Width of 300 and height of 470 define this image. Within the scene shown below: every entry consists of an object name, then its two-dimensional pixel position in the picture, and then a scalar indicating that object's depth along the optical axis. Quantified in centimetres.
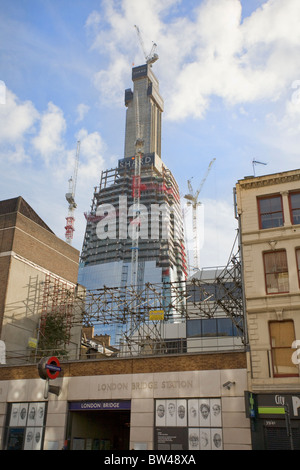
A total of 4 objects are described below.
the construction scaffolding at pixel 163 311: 3157
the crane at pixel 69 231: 19212
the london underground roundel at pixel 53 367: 2565
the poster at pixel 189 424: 2294
